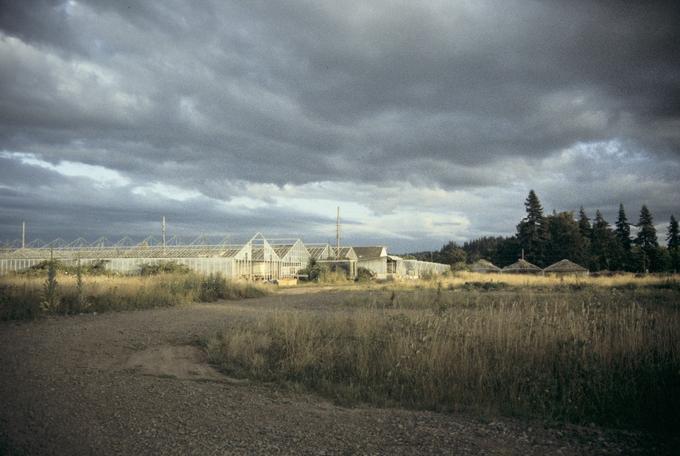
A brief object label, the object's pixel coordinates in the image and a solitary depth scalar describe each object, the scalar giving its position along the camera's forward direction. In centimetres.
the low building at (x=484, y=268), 6221
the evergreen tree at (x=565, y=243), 7006
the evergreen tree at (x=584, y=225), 8056
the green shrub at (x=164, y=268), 3195
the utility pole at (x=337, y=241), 5841
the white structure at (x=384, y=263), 6044
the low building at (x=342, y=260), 5253
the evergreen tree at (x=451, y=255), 9031
